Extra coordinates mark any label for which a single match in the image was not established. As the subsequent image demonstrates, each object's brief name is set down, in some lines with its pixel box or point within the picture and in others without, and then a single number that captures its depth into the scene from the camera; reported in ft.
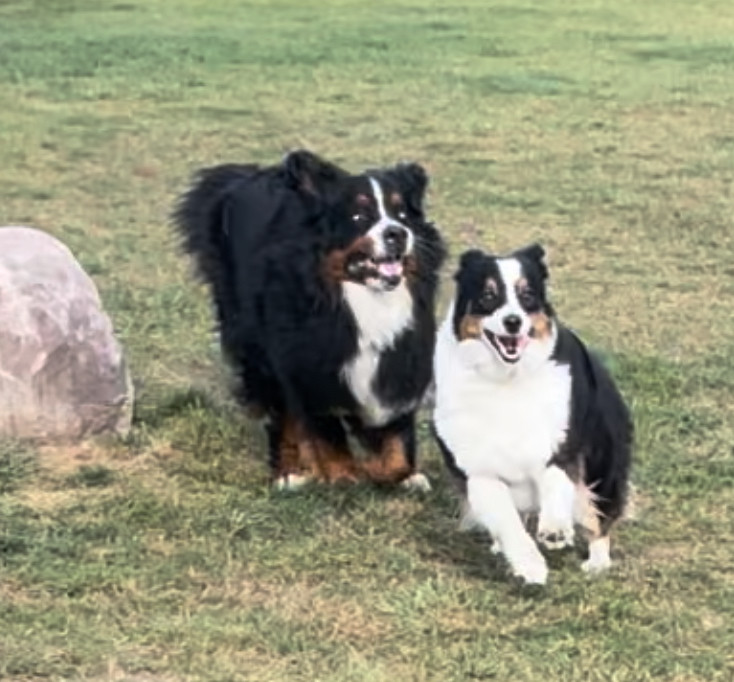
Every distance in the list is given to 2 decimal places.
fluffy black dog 16.22
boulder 17.83
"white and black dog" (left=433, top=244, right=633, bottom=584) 14.55
